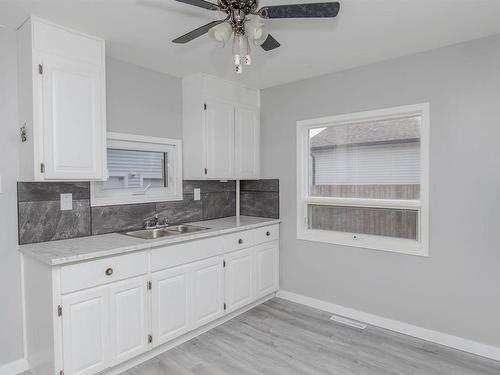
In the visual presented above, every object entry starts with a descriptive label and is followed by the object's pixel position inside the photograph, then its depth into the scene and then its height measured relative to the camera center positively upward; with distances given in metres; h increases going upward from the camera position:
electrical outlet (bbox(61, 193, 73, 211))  2.45 -0.15
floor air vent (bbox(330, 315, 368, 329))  2.95 -1.37
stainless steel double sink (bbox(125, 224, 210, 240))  2.87 -0.47
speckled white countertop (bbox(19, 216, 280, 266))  1.94 -0.45
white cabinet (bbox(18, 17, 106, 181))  2.06 +0.55
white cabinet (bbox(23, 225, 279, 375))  1.95 -0.88
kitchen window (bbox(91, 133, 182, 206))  2.79 +0.10
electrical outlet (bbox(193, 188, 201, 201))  3.48 -0.14
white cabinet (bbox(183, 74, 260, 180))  3.18 +0.56
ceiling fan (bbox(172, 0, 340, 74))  1.56 +0.85
